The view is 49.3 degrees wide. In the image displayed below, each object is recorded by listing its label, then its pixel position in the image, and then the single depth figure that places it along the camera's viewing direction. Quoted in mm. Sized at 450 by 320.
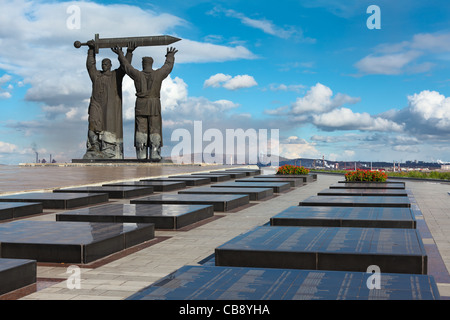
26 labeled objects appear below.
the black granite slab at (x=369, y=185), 18500
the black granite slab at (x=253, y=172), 30906
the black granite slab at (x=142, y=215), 10094
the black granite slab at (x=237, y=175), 27533
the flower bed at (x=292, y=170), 29631
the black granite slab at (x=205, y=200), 13070
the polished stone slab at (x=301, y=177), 26288
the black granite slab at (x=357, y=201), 11891
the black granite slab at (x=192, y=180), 21734
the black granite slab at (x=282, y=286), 4320
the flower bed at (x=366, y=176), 22234
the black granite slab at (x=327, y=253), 5801
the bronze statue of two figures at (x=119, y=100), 44156
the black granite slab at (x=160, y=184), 18797
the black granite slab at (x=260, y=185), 18864
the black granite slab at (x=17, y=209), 11417
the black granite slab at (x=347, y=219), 8773
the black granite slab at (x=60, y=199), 13570
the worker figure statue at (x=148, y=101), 43844
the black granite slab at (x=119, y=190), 16125
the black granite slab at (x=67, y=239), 7082
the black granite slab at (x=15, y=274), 5469
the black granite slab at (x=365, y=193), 15031
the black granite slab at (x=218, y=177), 24219
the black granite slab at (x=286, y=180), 22828
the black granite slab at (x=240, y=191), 16172
